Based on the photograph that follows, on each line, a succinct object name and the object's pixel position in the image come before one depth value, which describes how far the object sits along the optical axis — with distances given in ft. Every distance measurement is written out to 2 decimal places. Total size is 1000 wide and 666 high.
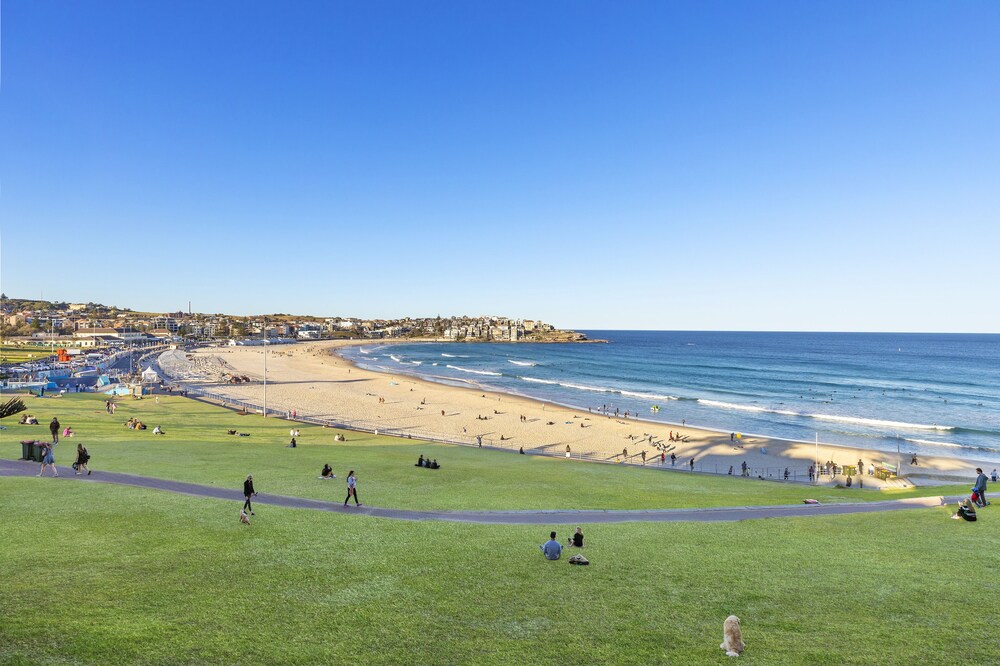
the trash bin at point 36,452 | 60.78
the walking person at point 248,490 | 42.91
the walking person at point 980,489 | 48.73
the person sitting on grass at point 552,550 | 36.22
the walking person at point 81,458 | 55.57
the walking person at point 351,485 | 49.62
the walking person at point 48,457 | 54.95
